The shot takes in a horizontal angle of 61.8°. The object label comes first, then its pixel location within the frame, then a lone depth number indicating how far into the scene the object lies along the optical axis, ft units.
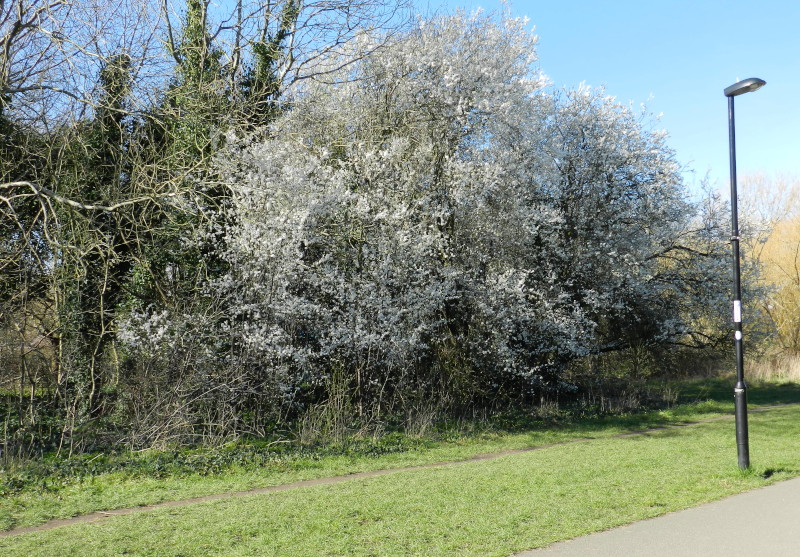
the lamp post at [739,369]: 31.96
